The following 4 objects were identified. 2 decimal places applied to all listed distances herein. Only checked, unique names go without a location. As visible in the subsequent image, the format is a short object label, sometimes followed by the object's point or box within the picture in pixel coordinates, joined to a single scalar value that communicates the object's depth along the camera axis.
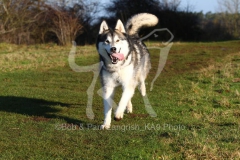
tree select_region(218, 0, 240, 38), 36.00
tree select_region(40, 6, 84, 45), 25.67
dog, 5.75
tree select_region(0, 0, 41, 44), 24.70
